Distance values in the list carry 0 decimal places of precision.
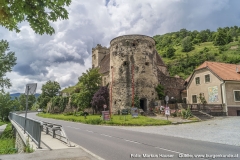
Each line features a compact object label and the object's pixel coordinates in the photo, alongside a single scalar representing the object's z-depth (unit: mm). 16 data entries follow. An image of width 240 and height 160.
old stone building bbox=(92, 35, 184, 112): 33500
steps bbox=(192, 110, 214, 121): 22375
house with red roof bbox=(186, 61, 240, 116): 25391
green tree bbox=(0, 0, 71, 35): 4777
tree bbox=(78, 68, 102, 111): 37719
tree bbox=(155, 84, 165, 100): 35688
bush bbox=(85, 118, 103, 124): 23409
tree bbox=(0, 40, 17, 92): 27094
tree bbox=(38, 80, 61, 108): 73819
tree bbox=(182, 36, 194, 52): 88625
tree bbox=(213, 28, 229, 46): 87938
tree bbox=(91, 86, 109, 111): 35500
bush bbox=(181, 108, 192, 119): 23002
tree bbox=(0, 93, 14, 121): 47144
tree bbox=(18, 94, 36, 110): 108306
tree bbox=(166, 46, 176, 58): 87044
